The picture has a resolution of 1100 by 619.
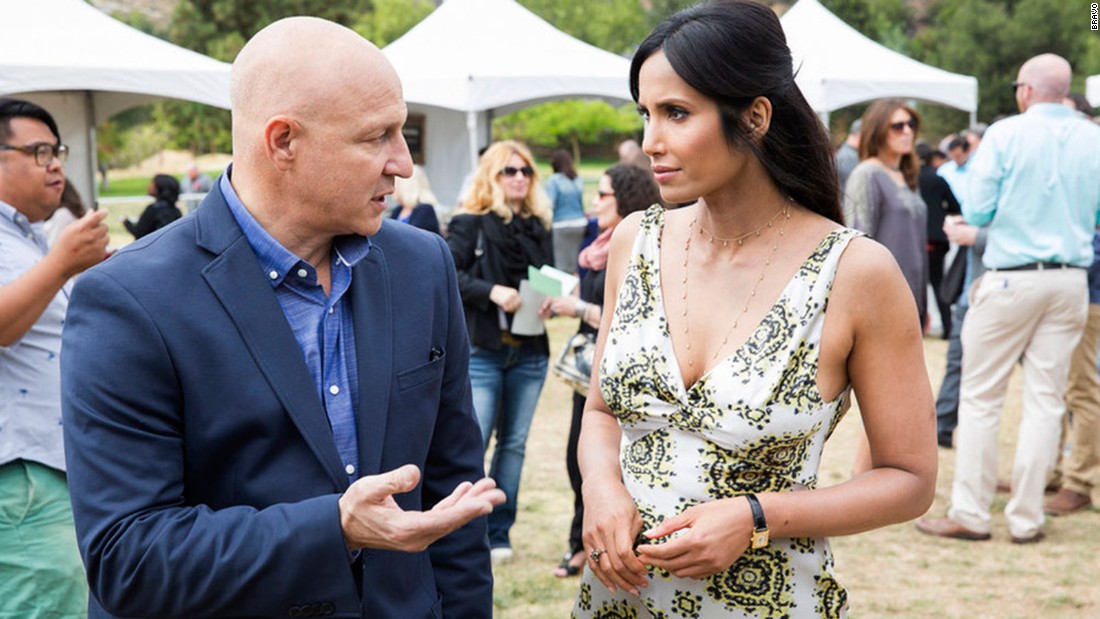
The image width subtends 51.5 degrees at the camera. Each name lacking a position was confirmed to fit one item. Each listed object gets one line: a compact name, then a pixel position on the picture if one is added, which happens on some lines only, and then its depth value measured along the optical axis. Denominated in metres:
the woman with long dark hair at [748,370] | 2.18
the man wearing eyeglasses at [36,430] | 3.07
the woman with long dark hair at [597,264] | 5.23
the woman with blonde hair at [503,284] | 5.66
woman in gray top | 6.45
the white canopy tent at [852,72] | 12.29
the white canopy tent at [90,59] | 6.71
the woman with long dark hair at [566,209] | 15.30
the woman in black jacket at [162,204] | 11.29
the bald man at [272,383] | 1.71
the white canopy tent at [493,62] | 10.56
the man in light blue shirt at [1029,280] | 5.70
